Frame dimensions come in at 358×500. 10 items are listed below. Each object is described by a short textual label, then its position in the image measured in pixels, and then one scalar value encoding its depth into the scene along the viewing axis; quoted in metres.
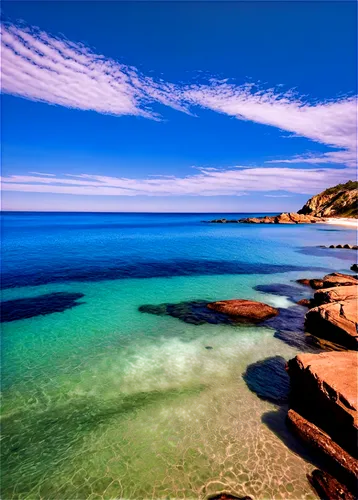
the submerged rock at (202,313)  19.23
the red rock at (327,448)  7.74
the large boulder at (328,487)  7.33
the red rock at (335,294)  18.03
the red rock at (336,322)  14.66
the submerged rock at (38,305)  20.45
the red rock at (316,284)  26.89
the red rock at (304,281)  28.67
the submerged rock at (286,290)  24.83
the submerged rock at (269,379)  11.69
